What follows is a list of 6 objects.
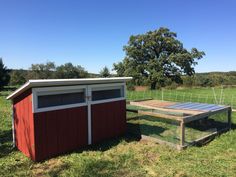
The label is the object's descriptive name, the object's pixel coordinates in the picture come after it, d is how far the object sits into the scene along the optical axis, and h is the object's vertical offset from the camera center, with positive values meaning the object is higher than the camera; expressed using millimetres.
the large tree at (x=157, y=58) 26781 +2503
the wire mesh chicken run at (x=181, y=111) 4875 -926
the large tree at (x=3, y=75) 29927 +208
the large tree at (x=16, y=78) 39344 -283
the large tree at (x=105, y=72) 35522 +847
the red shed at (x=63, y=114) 4188 -840
